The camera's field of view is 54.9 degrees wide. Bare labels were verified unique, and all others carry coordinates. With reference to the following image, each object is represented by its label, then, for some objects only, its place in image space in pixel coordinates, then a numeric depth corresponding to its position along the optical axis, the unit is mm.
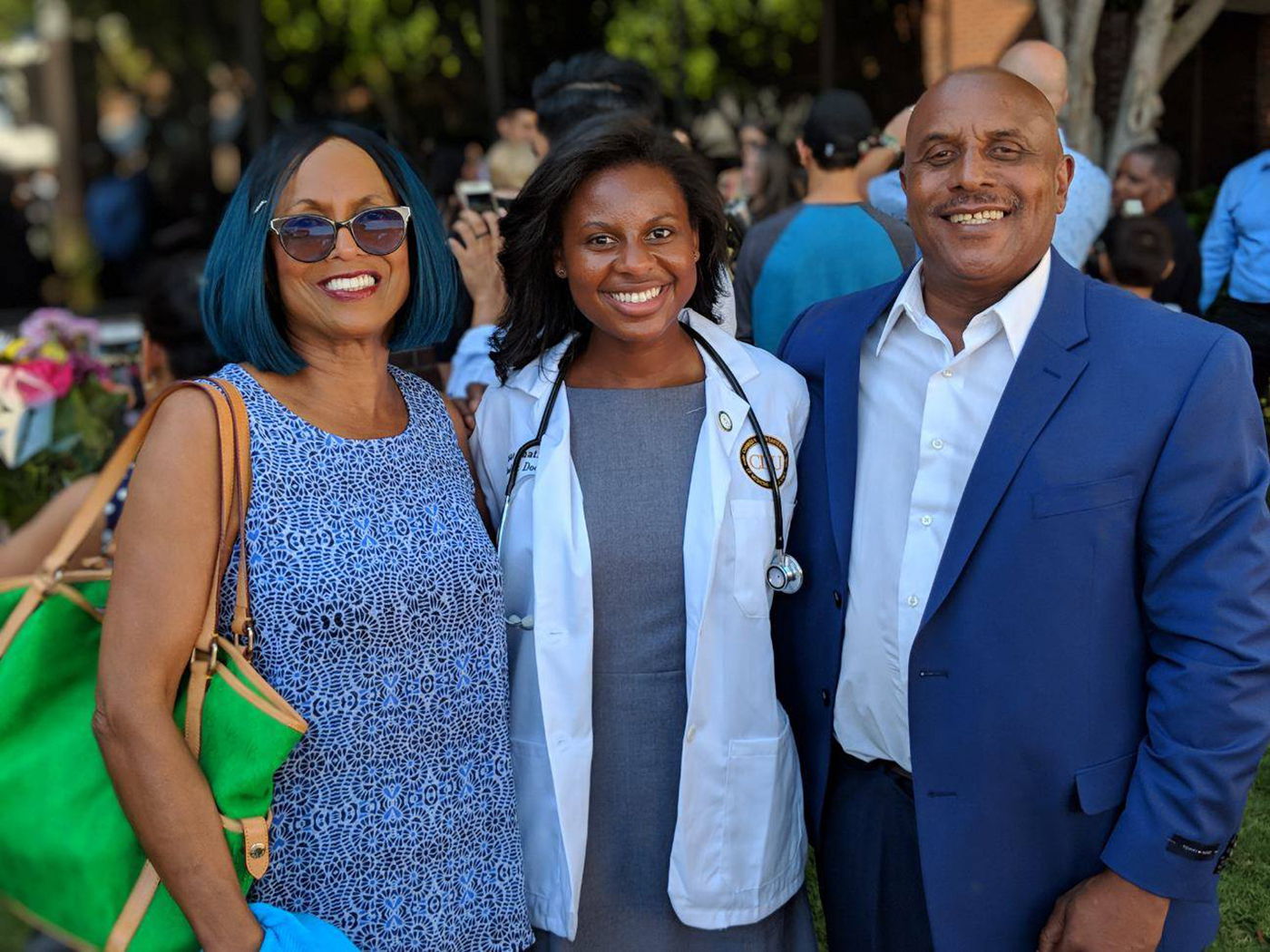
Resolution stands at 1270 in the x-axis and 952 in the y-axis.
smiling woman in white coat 2377
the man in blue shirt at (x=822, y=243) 4168
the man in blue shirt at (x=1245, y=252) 6277
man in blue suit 1976
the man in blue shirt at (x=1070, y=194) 4098
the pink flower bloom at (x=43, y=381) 4055
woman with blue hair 1828
